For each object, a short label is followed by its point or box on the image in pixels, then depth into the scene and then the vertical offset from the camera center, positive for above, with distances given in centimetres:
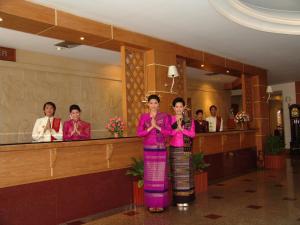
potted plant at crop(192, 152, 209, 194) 551 -74
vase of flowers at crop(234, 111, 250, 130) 806 +31
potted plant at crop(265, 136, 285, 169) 820 -66
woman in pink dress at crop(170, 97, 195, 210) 438 -33
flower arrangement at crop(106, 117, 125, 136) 471 +9
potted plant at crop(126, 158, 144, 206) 460 -71
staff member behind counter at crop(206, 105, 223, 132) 794 +22
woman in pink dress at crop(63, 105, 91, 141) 486 +10
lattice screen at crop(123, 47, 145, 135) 526 +83
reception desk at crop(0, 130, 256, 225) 342 -56
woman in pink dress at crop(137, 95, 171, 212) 412 -34
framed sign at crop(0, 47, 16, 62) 602 +160
